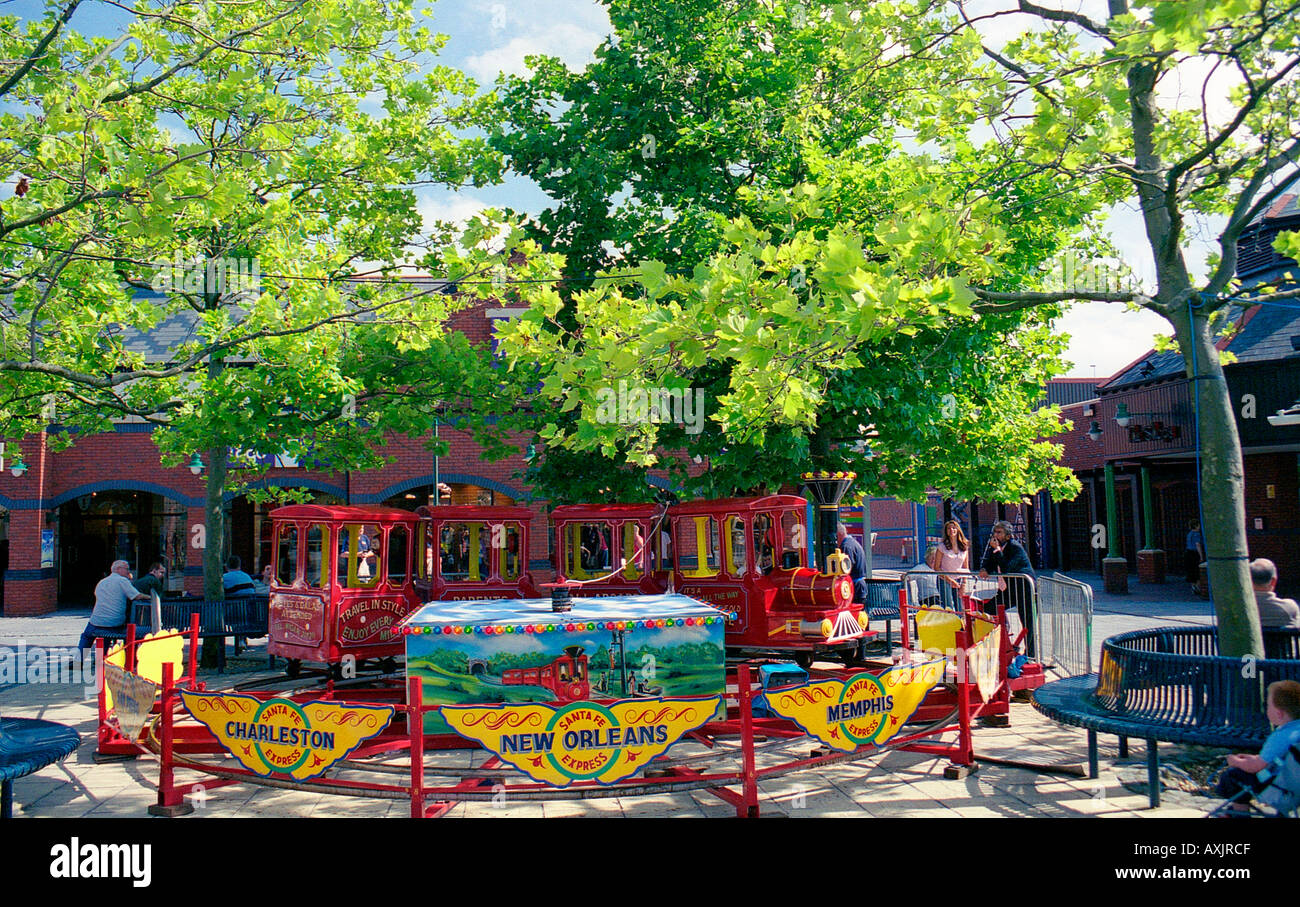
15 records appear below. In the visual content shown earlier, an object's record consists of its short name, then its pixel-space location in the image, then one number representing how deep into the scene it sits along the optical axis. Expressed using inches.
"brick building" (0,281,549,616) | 932.0
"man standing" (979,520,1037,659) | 499.8
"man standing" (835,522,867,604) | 576.4
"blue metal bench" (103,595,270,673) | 574.6
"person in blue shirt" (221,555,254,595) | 639.1
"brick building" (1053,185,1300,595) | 789.2
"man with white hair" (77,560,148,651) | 515.2
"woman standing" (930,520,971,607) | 555.8
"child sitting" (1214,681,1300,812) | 208.8
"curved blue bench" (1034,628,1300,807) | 266.8
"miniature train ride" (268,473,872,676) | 479.8
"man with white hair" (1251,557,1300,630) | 325.1
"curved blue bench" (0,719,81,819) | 254.5
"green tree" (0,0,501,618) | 300.0
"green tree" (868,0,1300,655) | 283.6
